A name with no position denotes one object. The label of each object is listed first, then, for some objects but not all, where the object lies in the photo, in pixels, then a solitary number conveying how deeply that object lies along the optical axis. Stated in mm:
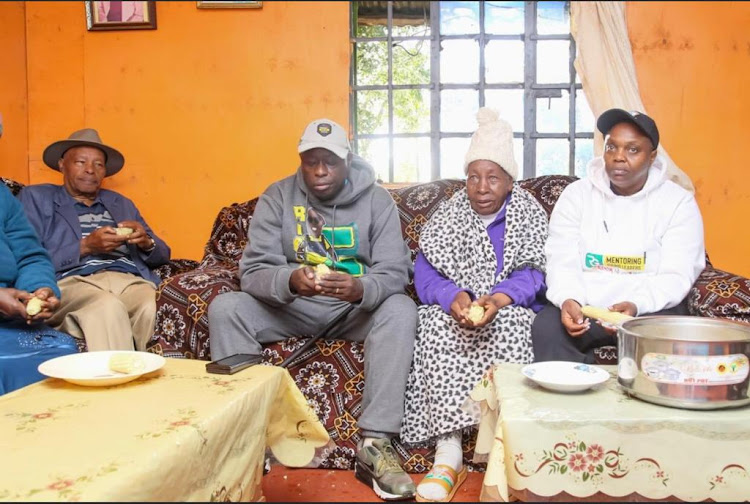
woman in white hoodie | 2389
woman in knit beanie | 2320
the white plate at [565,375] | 1510
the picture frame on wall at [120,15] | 3809
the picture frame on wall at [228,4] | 3752
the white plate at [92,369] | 1521
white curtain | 3527
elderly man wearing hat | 2775
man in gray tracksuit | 2355
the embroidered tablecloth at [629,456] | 1354
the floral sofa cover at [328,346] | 2439
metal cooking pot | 1352
